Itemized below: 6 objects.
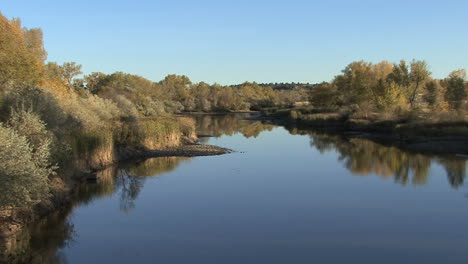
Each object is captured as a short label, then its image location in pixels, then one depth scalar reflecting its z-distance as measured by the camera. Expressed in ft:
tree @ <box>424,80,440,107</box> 205.36
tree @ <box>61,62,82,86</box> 232.32
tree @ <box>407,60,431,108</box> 218.59
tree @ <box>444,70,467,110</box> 187.01
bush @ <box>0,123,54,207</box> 42.88
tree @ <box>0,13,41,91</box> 80.74
